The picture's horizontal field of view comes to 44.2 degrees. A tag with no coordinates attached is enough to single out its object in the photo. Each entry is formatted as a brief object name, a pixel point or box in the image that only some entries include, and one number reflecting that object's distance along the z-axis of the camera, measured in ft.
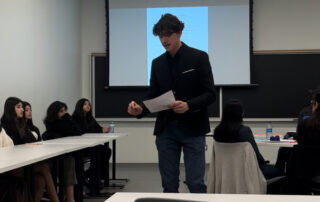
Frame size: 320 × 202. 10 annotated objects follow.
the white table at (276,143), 11.03
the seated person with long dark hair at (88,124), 17.67
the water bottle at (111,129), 19.15
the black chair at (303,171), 9.19
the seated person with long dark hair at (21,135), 11.50
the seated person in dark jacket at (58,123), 15.26
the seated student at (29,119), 14.12
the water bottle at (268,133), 13.32
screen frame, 20.76
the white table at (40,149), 7.43
